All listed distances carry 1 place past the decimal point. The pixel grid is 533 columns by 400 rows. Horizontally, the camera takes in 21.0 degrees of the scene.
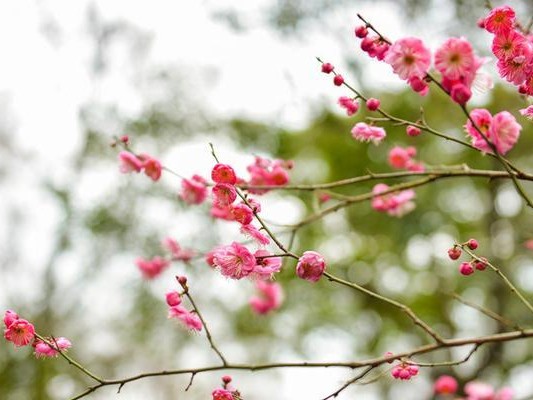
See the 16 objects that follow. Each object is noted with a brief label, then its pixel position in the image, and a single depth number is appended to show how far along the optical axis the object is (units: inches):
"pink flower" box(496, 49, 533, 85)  32.7
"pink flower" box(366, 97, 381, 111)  34.0
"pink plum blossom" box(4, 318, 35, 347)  33.9
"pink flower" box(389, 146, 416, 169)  44.8
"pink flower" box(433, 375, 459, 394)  47.1
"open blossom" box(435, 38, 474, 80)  30.6
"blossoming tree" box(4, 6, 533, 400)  31.0
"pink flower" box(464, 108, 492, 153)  32.8
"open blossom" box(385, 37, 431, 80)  31.3
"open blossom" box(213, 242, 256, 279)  32.9
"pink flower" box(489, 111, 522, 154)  32.1
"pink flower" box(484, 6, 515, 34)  32.8
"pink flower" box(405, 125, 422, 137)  35.2
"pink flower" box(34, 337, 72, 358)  34.1
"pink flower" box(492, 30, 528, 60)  32.8
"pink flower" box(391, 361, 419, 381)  33.5
